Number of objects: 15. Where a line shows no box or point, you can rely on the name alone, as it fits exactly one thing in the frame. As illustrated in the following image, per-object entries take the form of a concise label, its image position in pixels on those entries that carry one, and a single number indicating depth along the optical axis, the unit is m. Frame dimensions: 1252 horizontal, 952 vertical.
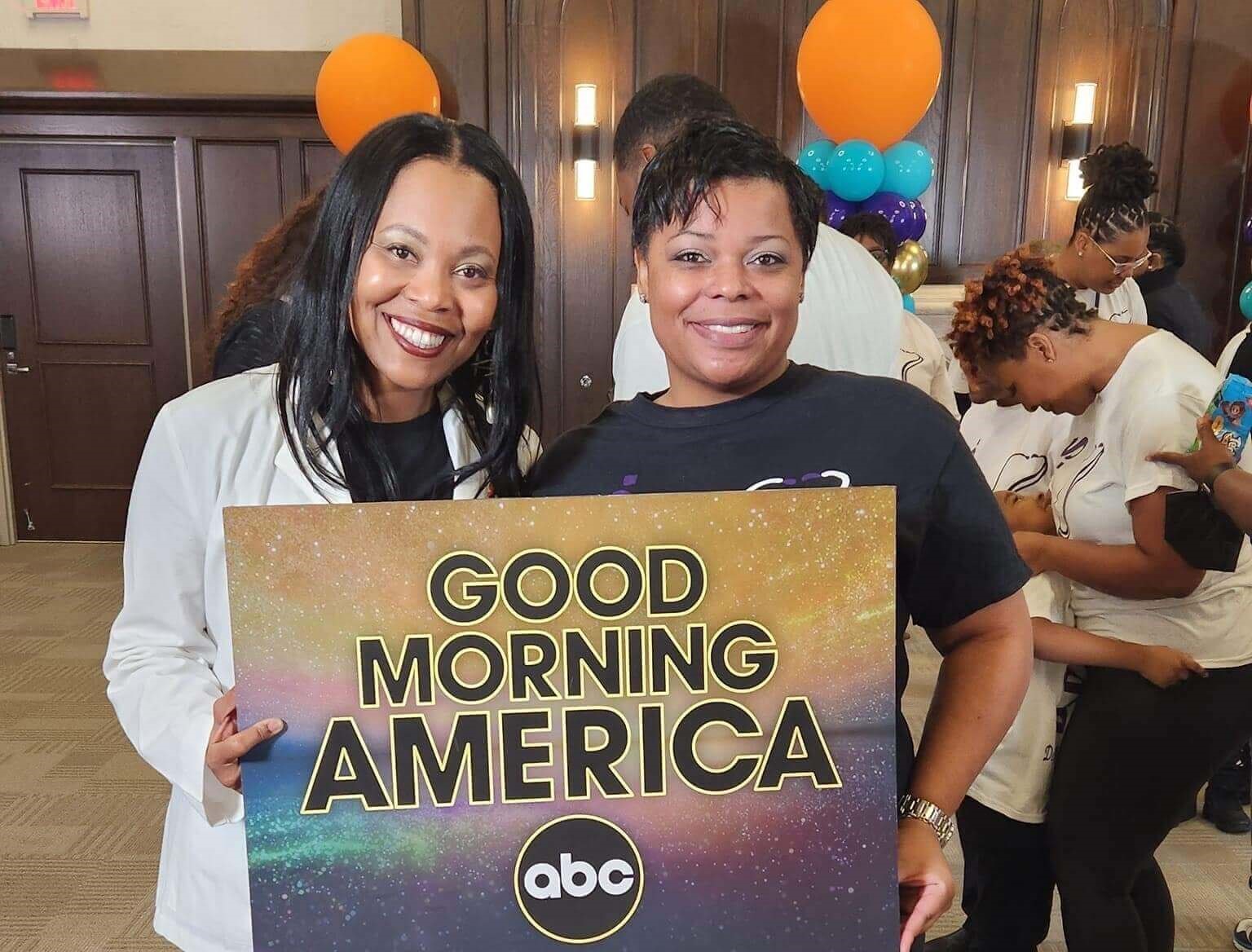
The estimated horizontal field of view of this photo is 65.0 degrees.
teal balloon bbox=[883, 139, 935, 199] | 4.20
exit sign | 5.46
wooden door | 5.59
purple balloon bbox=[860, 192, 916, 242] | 4.25
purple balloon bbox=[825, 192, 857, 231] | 4.13
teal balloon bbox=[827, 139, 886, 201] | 4.06
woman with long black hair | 0.99
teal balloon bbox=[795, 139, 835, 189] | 4.16
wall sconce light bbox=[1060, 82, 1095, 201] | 4.87
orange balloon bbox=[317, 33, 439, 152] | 4.39
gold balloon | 4.16
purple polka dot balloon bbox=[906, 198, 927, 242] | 4.32
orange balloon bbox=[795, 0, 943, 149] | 3.99
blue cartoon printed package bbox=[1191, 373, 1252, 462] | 1.56
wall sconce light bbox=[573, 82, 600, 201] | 4.86
